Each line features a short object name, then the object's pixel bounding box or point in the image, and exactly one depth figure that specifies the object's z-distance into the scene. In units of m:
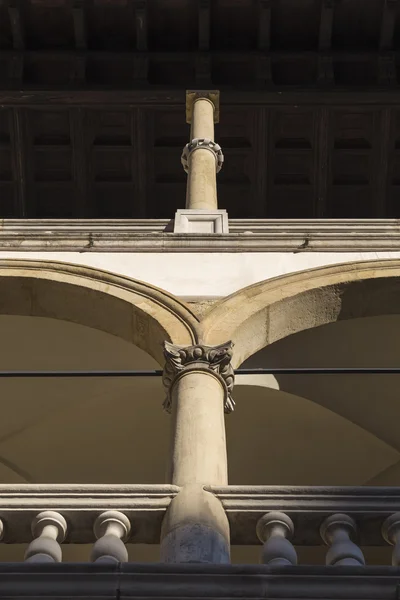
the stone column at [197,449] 10.64
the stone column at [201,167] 18.80
